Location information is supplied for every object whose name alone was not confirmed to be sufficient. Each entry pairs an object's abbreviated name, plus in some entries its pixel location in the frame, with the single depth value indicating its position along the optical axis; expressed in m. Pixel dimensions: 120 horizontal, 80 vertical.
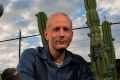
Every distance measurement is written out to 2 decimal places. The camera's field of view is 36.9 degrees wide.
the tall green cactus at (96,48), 4.90
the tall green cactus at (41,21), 5.48
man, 1.42
